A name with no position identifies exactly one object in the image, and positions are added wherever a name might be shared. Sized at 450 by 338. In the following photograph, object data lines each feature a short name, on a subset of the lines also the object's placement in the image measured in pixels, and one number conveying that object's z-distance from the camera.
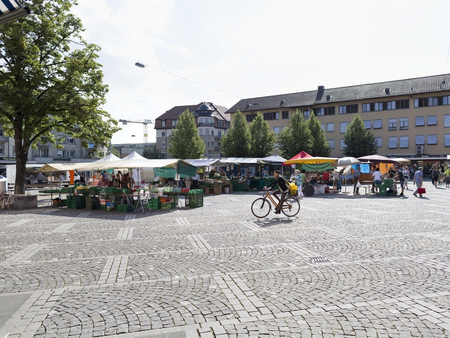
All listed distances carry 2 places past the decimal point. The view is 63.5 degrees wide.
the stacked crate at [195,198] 17.05
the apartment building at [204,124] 88.25
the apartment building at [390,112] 53.56
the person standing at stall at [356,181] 23.54
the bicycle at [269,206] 12.88
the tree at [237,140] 52.44
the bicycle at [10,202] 17.48
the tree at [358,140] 53.78
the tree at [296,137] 52.88
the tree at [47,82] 18.67
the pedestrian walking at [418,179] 21.30
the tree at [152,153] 85.88
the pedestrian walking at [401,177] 21.59
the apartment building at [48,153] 54.34
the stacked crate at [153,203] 16.05
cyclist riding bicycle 12.57
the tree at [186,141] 54.41
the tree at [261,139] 53.47
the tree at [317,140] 55.22
